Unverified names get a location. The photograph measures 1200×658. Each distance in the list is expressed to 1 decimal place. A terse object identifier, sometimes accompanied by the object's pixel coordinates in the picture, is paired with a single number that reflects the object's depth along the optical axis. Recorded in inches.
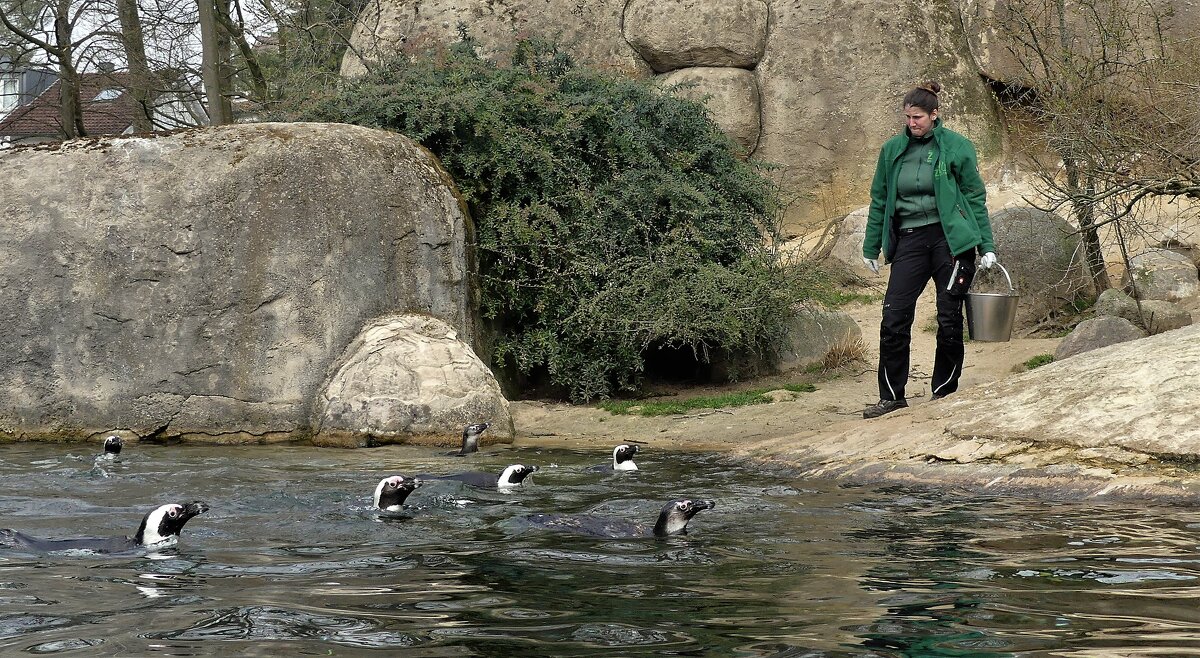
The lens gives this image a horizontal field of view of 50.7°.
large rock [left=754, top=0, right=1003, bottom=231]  732.7
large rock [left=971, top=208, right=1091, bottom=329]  544.4
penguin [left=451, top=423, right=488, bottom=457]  382.6
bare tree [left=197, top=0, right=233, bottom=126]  709.3
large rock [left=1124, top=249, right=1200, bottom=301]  548.4
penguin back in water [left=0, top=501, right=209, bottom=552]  224.5
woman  354.0
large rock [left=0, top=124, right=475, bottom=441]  430.9
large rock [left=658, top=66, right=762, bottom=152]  743.7
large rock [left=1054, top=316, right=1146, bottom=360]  451.5
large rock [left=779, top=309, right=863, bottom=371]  517.3
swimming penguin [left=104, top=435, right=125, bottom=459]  363.6
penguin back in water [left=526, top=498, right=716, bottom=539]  241.3
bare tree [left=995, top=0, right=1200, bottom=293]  442.0
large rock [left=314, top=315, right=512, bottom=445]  414.3
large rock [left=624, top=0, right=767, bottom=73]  745.6
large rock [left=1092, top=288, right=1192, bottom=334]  479.5
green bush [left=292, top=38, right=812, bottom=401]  490.6
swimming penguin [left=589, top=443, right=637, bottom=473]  336.8
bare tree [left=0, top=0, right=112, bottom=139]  839.1
